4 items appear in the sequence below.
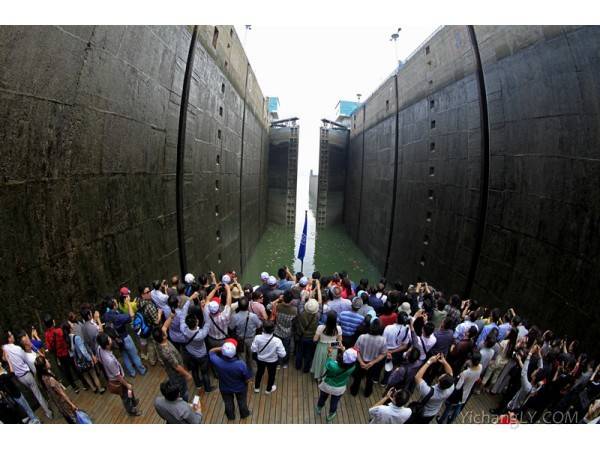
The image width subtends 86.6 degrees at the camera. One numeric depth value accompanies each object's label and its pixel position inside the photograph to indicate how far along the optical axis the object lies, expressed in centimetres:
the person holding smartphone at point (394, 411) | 322
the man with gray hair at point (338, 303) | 526
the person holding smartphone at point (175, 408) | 321
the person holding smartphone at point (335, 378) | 381
